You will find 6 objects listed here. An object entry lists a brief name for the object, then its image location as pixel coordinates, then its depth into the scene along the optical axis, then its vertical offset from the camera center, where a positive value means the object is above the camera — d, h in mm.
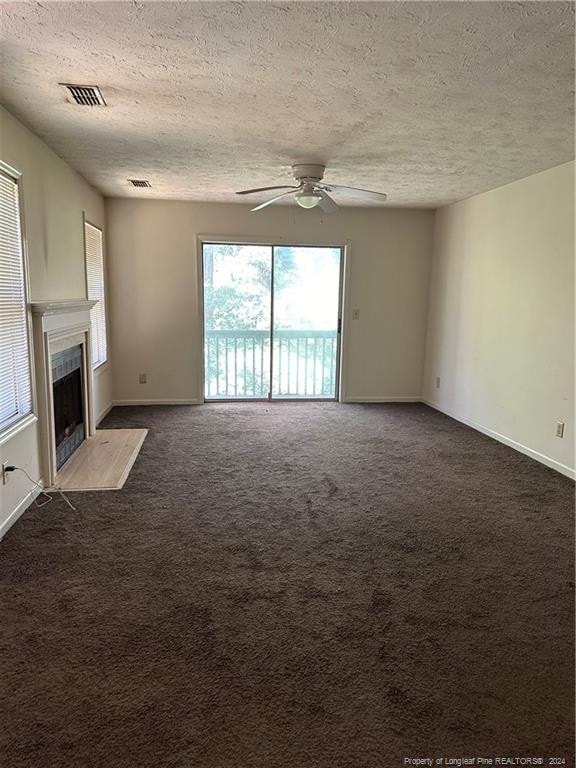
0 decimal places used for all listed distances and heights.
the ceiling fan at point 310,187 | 3861 +911
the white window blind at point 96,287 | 4992 +139
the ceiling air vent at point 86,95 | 2543 +1086
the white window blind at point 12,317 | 2830 -100
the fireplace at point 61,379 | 3311 -606
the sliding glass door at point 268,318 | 6098 -192
